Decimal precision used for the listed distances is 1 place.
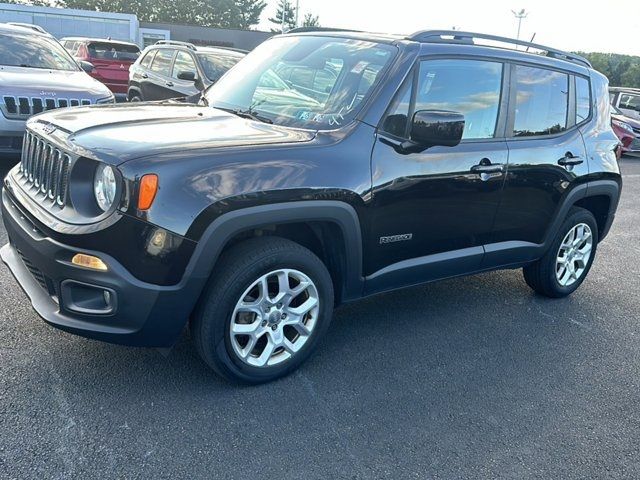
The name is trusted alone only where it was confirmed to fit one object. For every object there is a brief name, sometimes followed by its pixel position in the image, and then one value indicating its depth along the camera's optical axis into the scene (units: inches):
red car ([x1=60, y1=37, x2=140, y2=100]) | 596.7
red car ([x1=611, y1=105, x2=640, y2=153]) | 565.0
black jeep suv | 106.9
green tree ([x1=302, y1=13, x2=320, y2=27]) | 3350.9
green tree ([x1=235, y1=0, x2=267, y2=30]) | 2790.4
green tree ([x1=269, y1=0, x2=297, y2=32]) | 3144.7
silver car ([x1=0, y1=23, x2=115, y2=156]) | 248.1
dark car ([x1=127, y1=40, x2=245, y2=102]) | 377.7
